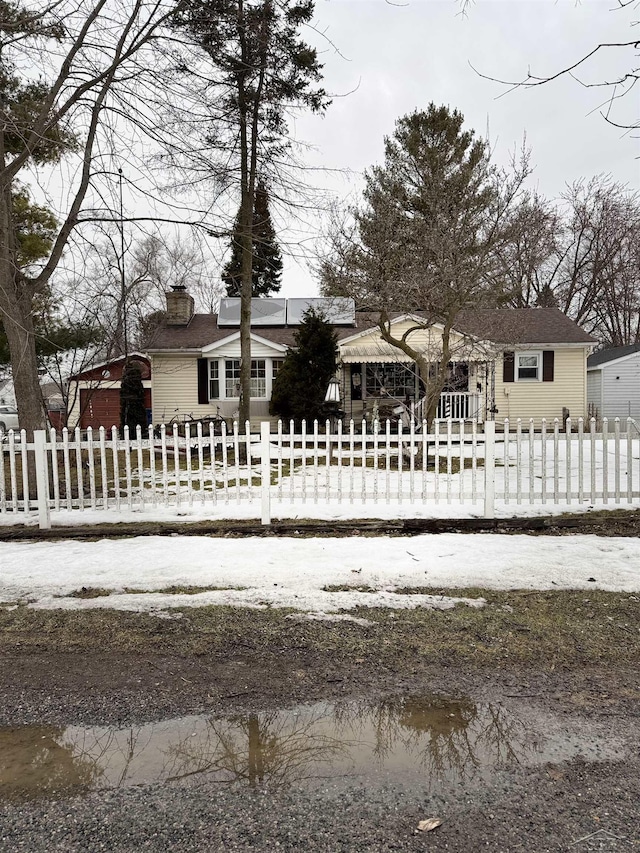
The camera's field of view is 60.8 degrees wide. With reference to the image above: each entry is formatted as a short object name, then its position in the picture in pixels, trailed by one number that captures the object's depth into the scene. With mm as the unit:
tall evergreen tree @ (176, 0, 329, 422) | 7941
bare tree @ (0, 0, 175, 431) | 7035
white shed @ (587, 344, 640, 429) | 22594
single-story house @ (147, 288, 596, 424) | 18688
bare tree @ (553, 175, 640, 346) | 28625
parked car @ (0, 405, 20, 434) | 23392
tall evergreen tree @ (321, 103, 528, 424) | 11695
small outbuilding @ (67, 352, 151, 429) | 25078
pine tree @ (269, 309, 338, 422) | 16062
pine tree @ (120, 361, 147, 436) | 19422
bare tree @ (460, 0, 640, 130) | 4355
